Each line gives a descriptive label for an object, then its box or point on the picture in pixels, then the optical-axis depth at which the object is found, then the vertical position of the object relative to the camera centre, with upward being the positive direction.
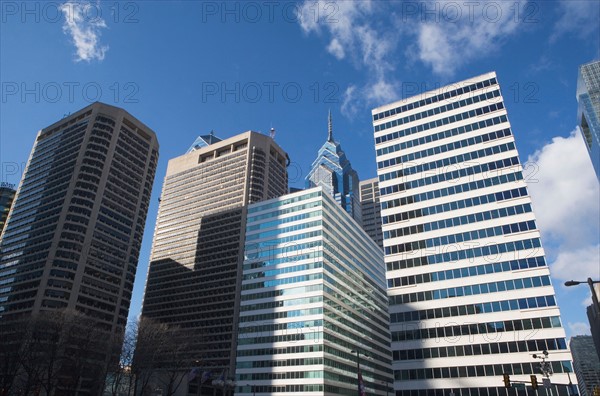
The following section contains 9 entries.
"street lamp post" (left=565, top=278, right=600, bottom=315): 22.17 +6.29
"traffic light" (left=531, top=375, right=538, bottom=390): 32.83 +2.75
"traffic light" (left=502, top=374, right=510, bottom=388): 34.64 +2.95
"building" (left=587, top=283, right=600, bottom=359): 176.20 +32.61
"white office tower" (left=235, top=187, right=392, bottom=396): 102.00 +26.68
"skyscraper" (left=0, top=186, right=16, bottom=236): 191.50 +87.39
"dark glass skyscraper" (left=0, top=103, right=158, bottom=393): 127.69 +59.37
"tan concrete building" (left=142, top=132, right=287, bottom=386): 152.88 +63.19
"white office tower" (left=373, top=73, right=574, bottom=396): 66.56 +26.38
